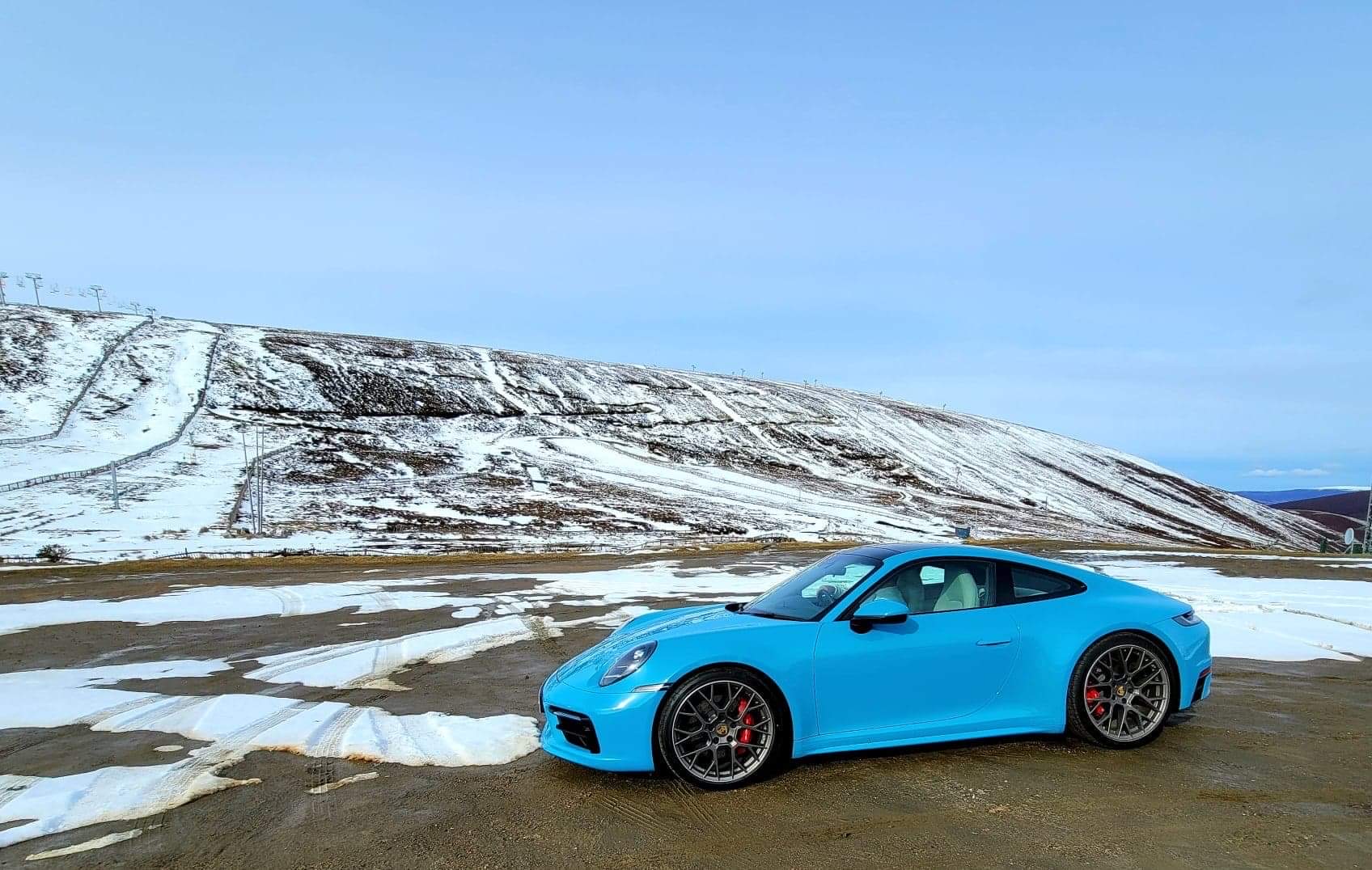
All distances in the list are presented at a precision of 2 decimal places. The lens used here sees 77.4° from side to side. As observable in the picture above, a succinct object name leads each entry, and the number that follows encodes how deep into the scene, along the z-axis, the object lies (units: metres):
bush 23.84
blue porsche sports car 5.09
